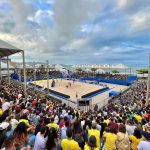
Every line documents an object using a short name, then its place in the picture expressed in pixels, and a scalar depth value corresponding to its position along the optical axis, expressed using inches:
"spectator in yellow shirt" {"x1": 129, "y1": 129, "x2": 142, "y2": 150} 118.4
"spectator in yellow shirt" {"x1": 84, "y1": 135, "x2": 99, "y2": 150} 97.6
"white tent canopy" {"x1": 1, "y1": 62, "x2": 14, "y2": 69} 1206.0
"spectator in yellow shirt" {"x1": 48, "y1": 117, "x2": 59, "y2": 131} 141.8
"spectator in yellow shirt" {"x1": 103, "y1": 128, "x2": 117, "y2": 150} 117.9
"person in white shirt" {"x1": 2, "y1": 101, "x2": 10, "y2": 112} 197.1
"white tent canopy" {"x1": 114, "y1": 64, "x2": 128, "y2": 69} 1755.6
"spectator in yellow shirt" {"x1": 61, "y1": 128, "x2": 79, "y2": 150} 101.3
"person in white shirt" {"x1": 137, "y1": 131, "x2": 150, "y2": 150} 96.0
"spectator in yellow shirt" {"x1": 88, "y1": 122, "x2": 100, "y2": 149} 116.8
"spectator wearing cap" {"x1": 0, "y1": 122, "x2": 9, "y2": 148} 98.1
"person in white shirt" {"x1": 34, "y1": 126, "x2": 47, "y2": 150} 110.7
